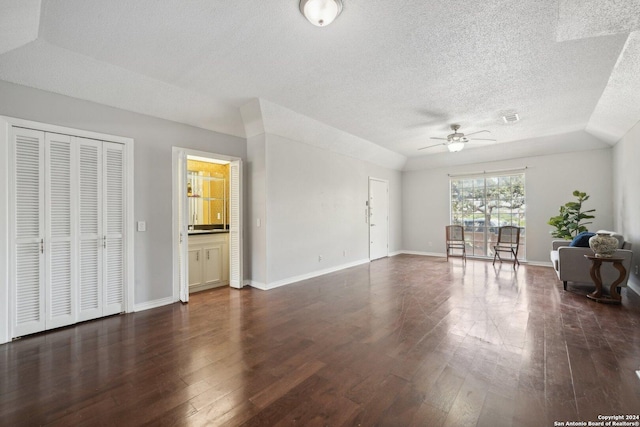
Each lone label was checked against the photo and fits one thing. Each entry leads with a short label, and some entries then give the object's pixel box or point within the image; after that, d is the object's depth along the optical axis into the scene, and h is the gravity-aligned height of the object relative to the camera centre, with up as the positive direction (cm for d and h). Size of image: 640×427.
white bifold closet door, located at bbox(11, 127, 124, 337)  275 -14
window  654 +15
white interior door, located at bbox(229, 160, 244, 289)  448 -15
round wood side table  355 -91
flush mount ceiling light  197 +152
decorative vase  355 -45
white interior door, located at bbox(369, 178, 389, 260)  689 -12
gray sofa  381 -80
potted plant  519 -18
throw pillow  419 -45
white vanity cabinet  437 -76
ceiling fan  467 +126
